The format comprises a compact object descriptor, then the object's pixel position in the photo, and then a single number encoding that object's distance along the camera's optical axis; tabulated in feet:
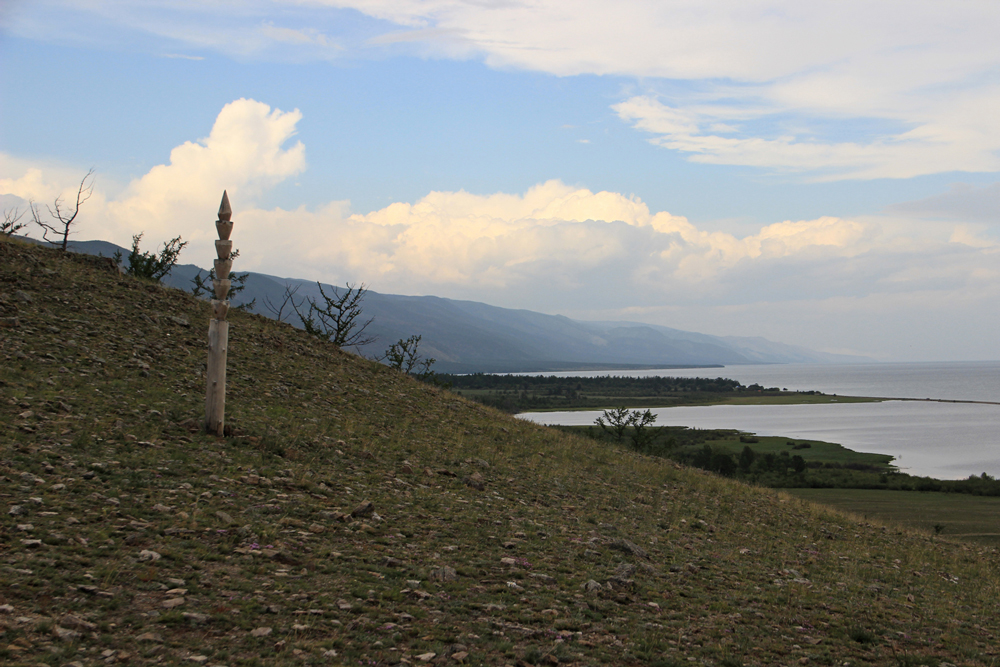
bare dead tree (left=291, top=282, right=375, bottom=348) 121.19
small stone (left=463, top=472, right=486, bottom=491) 48.05
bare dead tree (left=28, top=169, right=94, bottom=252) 88.74
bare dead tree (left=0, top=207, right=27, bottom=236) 98.09
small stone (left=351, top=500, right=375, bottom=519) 34.76
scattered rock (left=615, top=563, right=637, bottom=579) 31.50
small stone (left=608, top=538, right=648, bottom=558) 36.96
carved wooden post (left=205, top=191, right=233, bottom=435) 44.06
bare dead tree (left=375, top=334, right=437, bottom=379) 153.77
